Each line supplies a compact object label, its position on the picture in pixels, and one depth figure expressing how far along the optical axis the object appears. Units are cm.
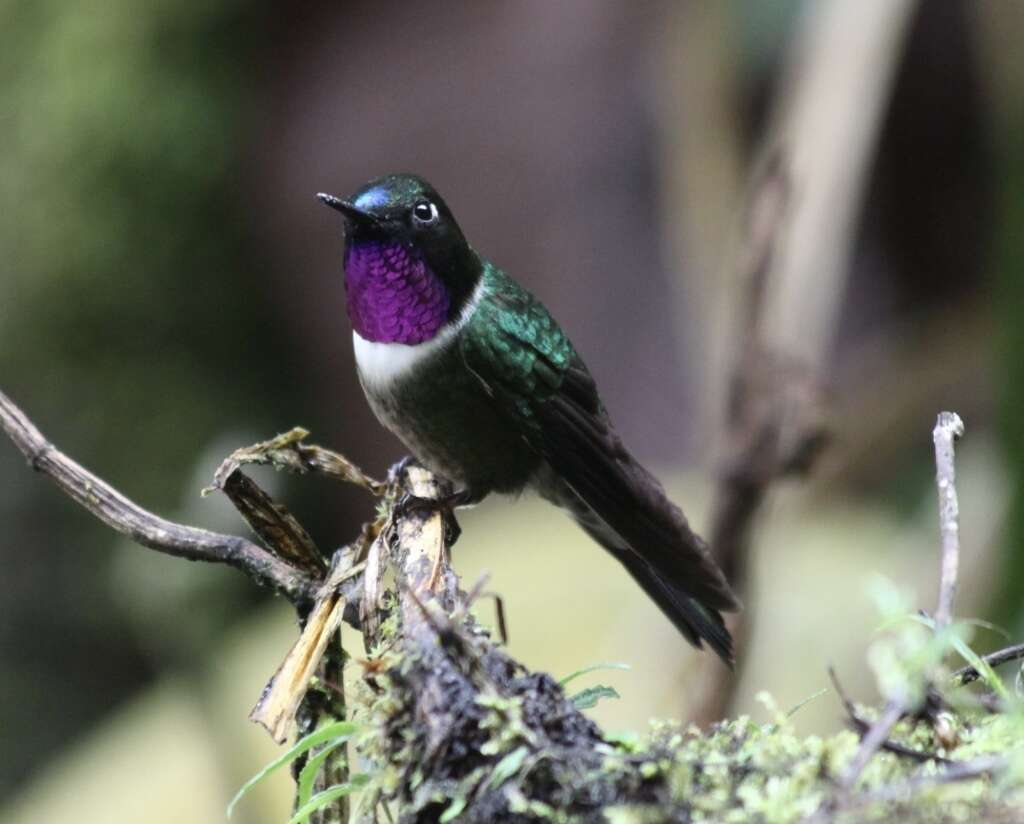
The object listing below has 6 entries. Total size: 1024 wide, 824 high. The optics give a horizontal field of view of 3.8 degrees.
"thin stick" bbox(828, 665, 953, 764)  210
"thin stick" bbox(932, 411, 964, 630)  220
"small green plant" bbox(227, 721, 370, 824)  244
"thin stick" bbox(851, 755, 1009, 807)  188
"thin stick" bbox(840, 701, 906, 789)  188
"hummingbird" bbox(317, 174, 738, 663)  255
